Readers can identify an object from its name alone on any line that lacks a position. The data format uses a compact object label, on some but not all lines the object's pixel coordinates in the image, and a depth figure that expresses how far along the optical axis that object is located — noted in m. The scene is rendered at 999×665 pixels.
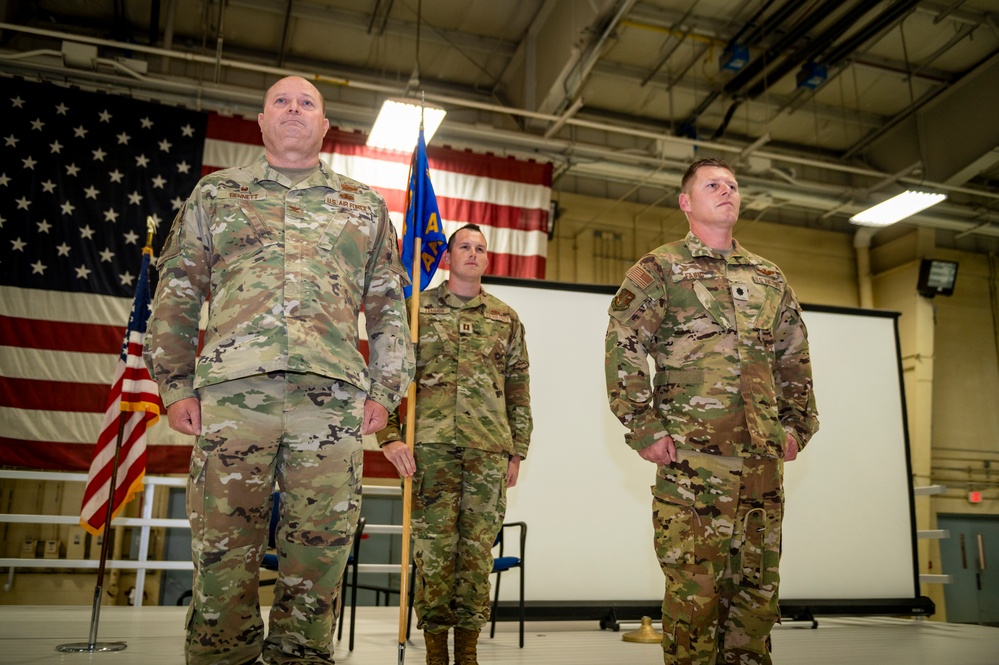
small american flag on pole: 3.79
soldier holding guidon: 2.76
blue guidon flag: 3.27
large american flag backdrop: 6.00
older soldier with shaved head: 1.74
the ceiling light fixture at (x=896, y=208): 7.94
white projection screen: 4.88
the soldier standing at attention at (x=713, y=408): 2.12
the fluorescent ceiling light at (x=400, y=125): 6.44
